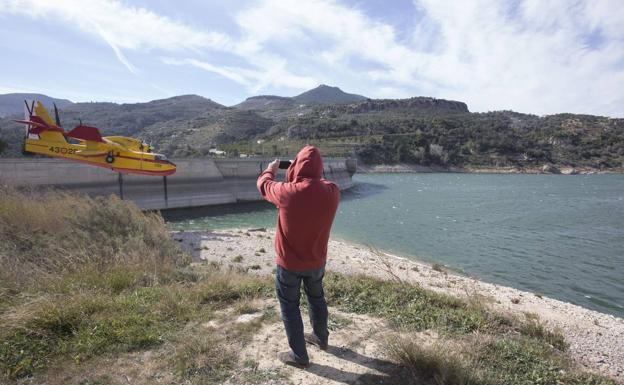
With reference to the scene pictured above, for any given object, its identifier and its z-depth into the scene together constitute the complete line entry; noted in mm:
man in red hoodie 3738
